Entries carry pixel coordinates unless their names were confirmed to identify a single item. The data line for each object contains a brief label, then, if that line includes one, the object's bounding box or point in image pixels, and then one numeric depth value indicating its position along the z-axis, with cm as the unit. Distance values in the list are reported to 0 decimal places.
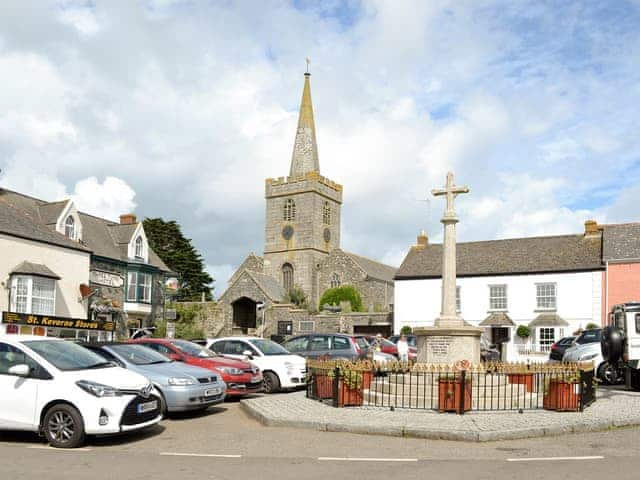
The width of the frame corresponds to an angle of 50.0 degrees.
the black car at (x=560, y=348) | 2480
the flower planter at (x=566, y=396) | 1291
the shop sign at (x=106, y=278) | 3753
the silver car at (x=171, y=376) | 1261
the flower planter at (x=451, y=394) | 1257
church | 5800
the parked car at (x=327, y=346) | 2006
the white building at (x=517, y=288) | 4050
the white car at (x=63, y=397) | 981
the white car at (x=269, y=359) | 1747
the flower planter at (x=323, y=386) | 1436
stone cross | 1581
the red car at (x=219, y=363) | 1549
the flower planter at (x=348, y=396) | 1344
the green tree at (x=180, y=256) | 6900
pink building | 3866
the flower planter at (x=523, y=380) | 1434
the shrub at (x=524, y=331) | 4106
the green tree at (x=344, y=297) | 6078
